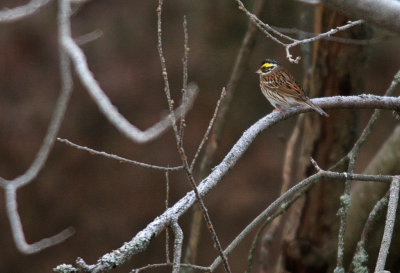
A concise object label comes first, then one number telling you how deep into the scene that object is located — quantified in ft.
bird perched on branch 29.53
